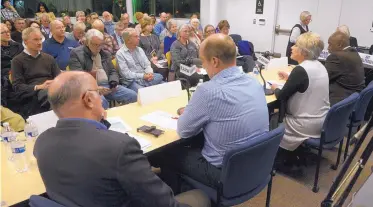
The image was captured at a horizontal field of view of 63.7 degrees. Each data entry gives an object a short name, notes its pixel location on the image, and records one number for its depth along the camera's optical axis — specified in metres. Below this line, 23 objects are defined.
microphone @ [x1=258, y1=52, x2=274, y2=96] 2.90
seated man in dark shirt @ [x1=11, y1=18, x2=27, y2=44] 5.25
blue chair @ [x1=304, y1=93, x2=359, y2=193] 2.20
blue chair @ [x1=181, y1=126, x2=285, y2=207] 1.53
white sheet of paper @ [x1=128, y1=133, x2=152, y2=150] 1.75
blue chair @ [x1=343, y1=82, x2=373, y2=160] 2.53
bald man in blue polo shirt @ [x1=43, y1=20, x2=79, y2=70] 4.02
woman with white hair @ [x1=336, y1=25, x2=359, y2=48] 5.55
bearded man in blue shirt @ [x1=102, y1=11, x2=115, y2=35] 6.90
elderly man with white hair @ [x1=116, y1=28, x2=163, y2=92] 3.71
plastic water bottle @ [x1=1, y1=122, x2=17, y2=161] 1.72
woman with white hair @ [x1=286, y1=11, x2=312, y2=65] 5.62
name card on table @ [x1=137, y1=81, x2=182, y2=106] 2.47
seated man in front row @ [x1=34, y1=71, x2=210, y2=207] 1.01
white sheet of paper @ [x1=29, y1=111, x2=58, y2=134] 1.81
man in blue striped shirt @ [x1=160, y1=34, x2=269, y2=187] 1.66
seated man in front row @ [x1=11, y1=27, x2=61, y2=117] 3.03
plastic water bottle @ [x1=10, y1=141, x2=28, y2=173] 1.56
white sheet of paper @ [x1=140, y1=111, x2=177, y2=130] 2.07
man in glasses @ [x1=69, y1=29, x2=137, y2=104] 3.35
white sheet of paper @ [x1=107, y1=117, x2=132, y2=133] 1.98
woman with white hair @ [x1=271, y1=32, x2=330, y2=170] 2.41
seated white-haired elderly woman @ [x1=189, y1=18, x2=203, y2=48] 4.72
